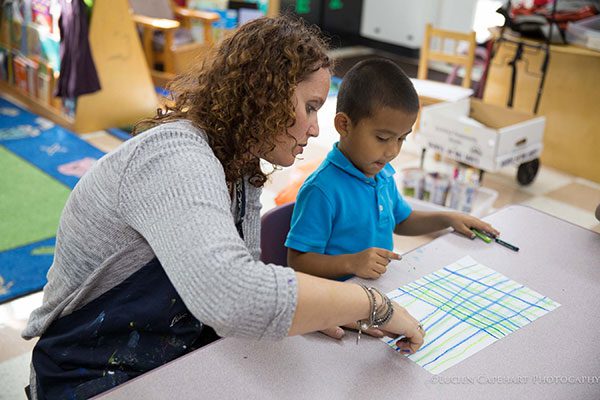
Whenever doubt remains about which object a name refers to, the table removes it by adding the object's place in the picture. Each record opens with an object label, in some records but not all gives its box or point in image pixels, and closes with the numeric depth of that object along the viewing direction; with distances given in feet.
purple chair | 4.98
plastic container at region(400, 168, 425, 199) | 9.72
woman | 2.96
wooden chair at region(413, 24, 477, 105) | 12.50
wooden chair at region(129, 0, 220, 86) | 15.07
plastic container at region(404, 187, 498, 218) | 9.35
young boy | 4.71
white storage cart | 10.42
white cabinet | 18.97
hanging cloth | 11.66
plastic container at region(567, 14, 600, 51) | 11.34
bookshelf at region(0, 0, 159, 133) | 12.53
